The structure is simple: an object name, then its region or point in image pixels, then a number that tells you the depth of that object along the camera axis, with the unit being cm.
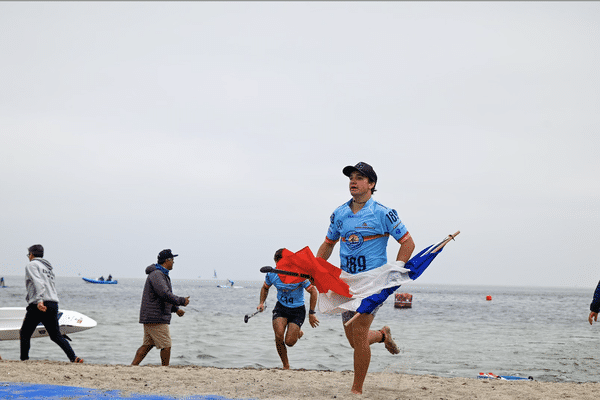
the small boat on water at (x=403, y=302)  5166
